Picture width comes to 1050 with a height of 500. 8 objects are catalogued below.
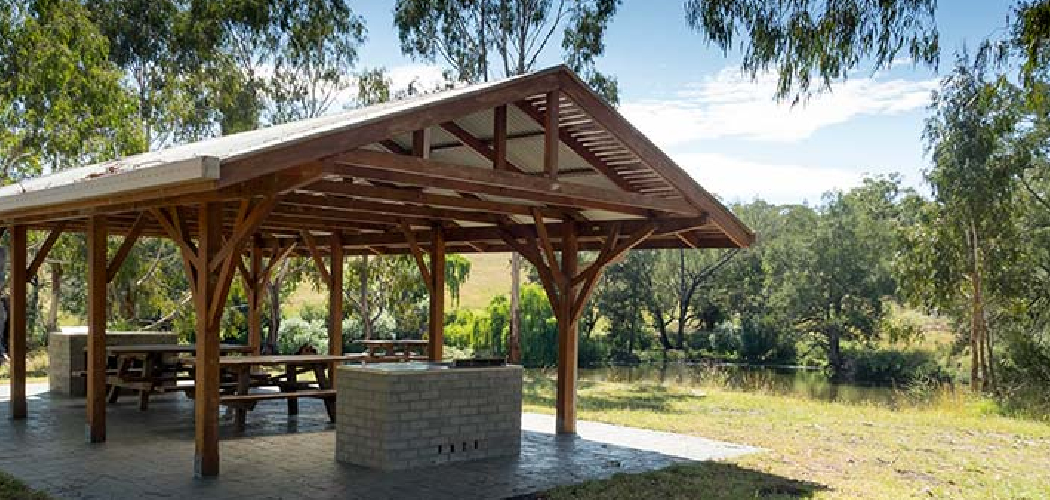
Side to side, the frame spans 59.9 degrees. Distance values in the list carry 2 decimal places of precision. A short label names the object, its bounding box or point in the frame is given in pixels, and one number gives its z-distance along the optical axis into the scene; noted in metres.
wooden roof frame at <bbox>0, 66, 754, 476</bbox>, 6.30
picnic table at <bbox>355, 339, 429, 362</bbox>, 12.28
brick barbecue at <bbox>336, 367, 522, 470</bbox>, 7.27
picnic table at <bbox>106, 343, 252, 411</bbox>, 10.03
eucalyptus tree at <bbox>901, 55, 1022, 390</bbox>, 18.30
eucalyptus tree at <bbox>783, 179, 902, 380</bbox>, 31.80
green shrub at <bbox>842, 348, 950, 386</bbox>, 27.58
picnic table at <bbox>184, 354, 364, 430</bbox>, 8.86
